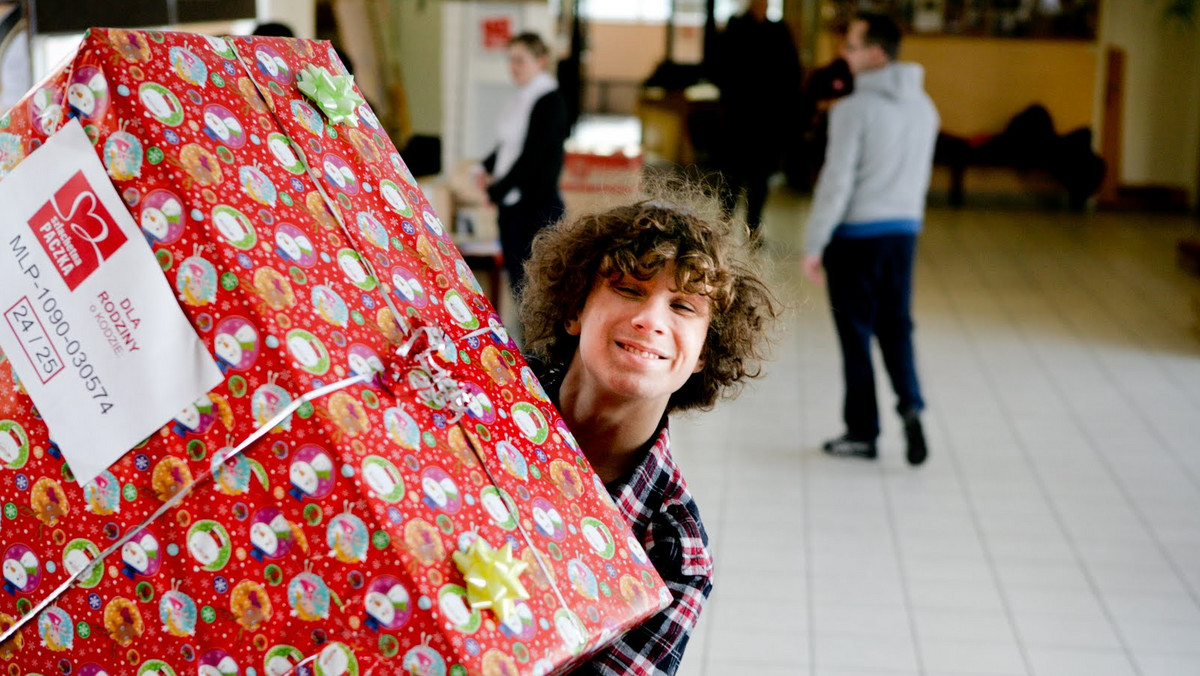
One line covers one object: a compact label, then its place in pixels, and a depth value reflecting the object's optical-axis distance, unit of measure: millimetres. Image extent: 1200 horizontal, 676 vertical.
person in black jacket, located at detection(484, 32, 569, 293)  5898
